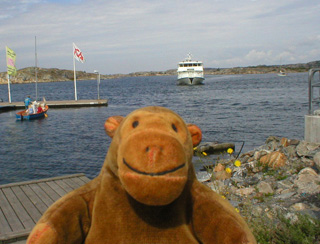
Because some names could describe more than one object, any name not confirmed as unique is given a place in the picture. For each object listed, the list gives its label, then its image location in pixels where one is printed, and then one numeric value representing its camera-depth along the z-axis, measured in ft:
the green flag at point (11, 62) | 99.91
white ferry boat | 213.87
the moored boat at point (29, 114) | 86.69
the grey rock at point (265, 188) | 21.13
